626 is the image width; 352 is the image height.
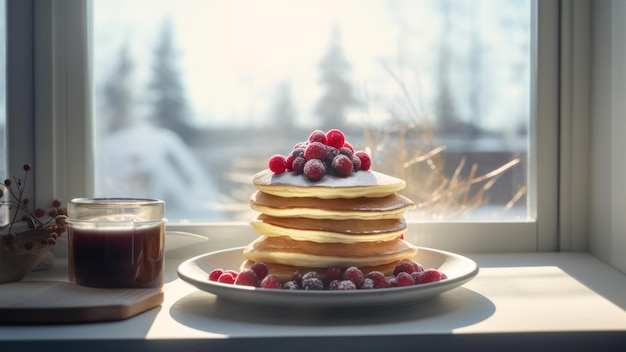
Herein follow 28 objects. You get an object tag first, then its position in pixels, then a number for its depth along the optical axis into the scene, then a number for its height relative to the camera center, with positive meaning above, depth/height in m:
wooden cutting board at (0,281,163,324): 1.08 -0.20
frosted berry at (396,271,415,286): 1.16 -0.18
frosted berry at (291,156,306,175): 1.25 +0.01
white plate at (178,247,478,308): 1.05 -0.18
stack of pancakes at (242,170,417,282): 1.21 -0.09
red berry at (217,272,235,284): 1.21 -0.18
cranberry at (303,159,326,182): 1.21 +0.00
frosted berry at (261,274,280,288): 1.14 -0.18
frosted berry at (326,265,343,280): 1.17 -0.17
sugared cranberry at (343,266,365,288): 1.14 -0.17
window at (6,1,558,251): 1.66 +0.05
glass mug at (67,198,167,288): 1.24 -0.13
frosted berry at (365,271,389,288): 1.14 -0.17
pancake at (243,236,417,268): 1.20 -0.14
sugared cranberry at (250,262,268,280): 1.20 -0.17
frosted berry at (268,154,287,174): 1.27 +0.01
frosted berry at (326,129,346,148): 1.30 +0.06
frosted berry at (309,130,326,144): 1.29 +0.06
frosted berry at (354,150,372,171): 1.32 +0.02
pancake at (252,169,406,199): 1.20 -0.03
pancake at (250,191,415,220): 1.21 -0.06
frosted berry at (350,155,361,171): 1.28 +0.01
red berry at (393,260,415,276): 1.22 -0.17
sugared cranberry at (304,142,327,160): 1.25 +0.03
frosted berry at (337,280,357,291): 1.11 -0.18
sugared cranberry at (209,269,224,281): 1.24 -0.18
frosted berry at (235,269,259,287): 1.17 -0.18
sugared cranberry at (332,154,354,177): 1.23 +0.01
